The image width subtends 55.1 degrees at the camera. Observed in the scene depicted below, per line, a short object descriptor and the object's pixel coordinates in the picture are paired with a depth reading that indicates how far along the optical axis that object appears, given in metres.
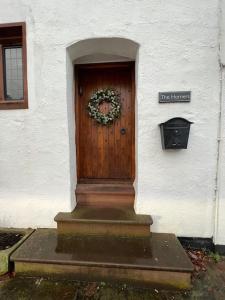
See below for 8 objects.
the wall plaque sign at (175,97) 2.54
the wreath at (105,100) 3.22
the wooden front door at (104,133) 3.27
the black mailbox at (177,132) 2.46
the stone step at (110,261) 2.07
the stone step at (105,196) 2.98
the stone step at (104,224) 2.54
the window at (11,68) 2.91
